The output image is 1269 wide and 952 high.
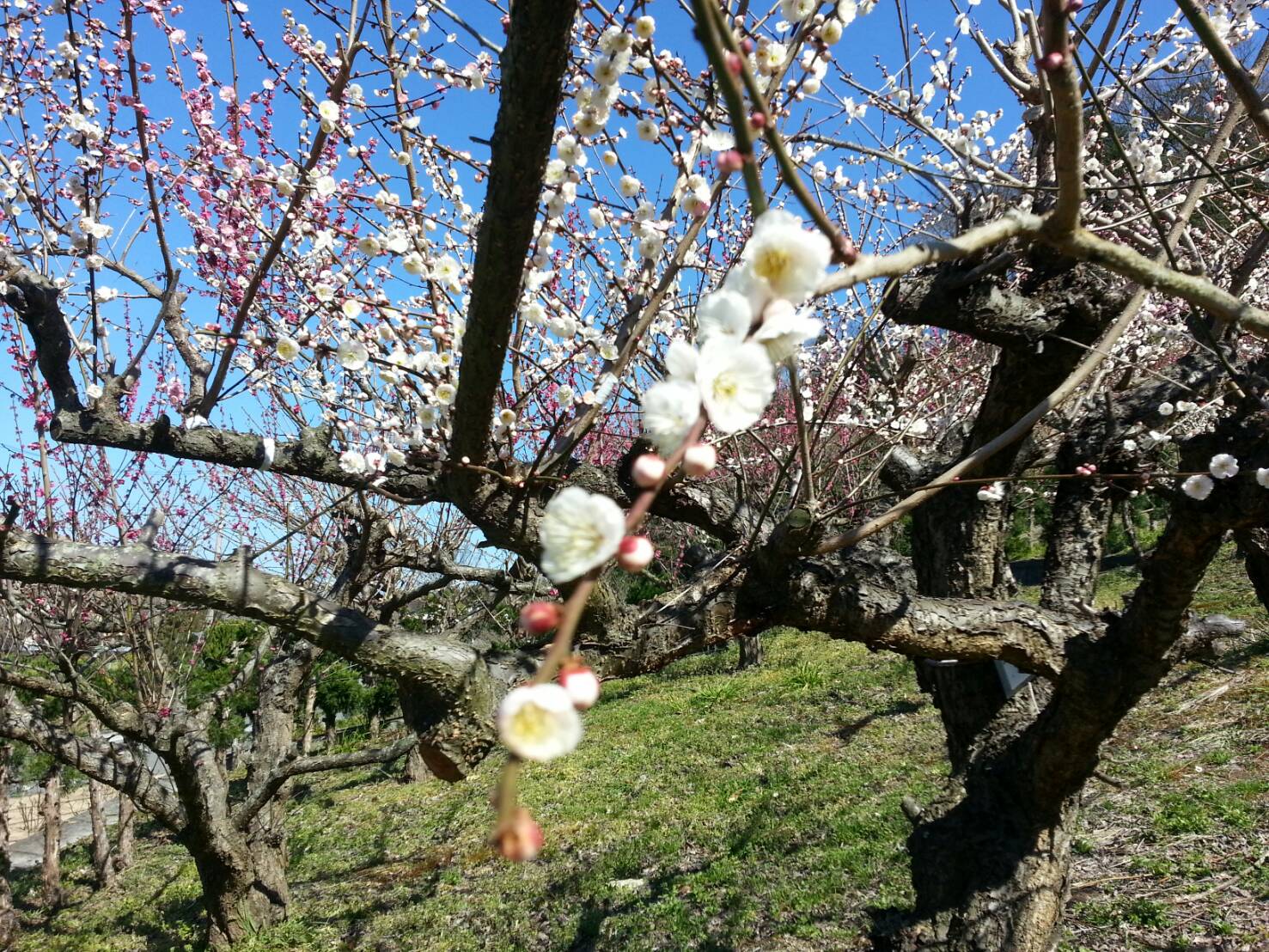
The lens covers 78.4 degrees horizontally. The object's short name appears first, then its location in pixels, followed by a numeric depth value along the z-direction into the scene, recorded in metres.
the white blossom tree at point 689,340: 1.78
